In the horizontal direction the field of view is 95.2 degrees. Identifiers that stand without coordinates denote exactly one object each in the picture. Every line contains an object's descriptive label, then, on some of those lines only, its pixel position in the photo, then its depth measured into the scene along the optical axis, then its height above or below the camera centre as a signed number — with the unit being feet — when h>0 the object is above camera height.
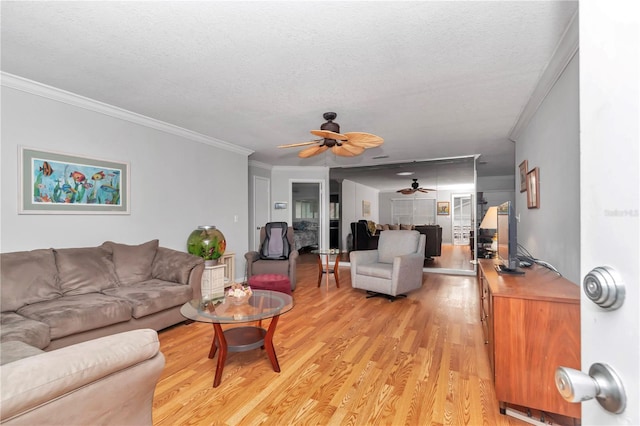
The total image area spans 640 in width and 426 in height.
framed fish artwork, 9.20 +0.97
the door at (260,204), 21.78 +0.55
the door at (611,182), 1.42 +0.16
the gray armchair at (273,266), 14.73 -2.78
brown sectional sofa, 7.34 -2.55
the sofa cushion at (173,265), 10.93 -2.05
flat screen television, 7.35 -0.79
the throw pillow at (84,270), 9.07 -1.91
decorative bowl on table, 8.29 -2.36
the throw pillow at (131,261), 10.43 -1.84
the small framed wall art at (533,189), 10.07 +0.85
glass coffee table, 6.97 -2.57
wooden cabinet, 5.32 -2.46
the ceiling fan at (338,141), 10.46 +2.70
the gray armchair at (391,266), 13.20 -2.62
